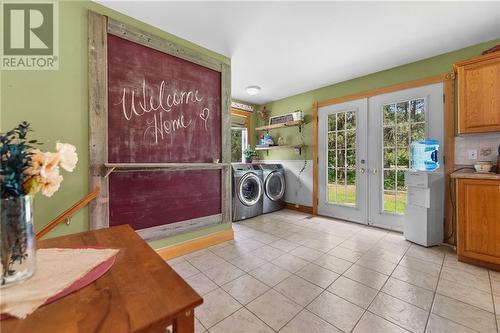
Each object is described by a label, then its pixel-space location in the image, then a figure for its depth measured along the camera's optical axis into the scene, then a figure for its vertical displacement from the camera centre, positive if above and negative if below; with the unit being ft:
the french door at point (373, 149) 9.82 +0.93
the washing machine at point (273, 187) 14.05 -1.42
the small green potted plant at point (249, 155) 15.34 +0.86
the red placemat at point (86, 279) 1.95 -1.21
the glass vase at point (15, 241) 2.16 -0.78
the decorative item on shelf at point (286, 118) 14.08 +3.53
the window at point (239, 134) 16.38 +2.66
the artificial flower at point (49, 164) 2.35 +0.04
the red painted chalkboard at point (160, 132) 6.69 +1.28
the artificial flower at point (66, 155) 2.43 +0.15
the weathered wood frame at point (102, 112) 6.18 +1.66
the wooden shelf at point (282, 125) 14.25 +3.00
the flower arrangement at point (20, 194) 2.17 -0.28
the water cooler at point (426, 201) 8.60 -1.48
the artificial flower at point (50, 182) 2.41 -0.17
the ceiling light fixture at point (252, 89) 12.97 +4.81
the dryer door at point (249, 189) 12.48 -1.40
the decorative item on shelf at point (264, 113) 16.84 +4.30
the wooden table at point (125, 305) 1.65 -1.23
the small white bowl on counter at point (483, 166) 7.50 -0.02
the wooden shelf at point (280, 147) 14.50 +1.40
